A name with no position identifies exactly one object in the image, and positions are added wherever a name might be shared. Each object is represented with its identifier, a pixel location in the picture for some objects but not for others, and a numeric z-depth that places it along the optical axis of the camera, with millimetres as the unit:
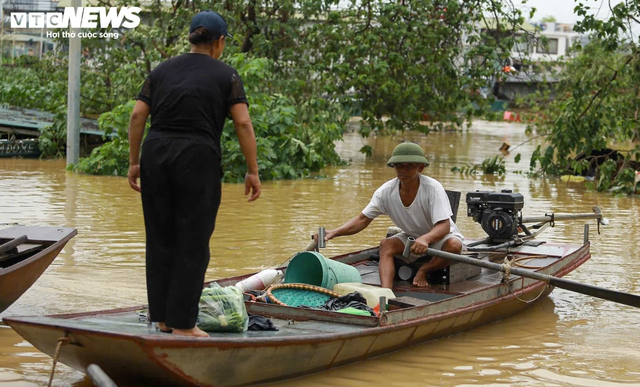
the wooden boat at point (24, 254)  5805
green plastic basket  5977
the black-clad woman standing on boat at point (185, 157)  4488
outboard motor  7746
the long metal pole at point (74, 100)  15930
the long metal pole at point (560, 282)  5848
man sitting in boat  6547
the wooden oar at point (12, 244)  5980
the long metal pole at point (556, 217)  8141
